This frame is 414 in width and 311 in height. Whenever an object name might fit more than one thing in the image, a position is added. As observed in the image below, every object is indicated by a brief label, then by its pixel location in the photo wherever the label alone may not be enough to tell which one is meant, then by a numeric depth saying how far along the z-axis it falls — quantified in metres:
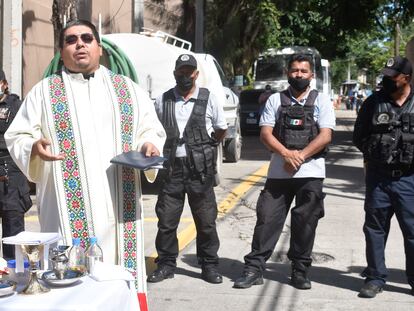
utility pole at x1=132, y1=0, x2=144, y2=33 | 17.86
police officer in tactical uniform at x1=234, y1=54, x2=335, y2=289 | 5.96
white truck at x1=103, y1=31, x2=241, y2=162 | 11.30
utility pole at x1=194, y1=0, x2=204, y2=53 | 20.19
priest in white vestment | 3.85
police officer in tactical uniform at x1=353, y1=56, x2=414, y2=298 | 5.68
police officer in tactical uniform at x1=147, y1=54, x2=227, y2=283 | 6.21
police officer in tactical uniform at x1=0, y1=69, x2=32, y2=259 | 6.41
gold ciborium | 3.02
